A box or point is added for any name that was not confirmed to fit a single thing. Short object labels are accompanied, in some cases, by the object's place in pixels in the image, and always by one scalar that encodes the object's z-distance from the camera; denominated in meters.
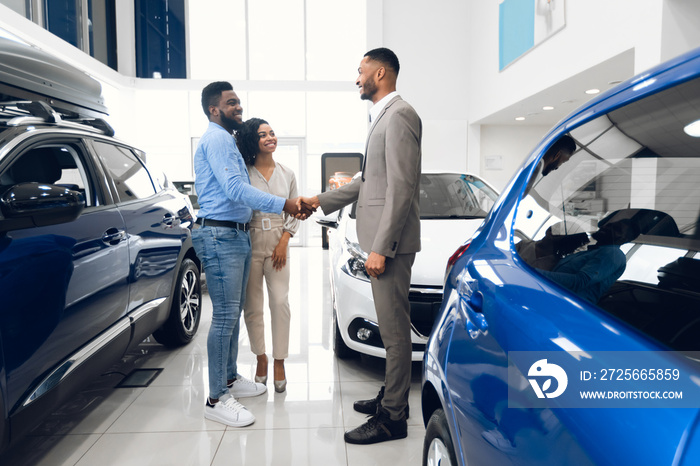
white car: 2.47
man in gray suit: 1.93
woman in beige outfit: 2.50
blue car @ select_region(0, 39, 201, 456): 1.54
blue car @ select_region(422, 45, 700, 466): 0.57
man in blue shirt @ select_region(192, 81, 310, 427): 2.18
